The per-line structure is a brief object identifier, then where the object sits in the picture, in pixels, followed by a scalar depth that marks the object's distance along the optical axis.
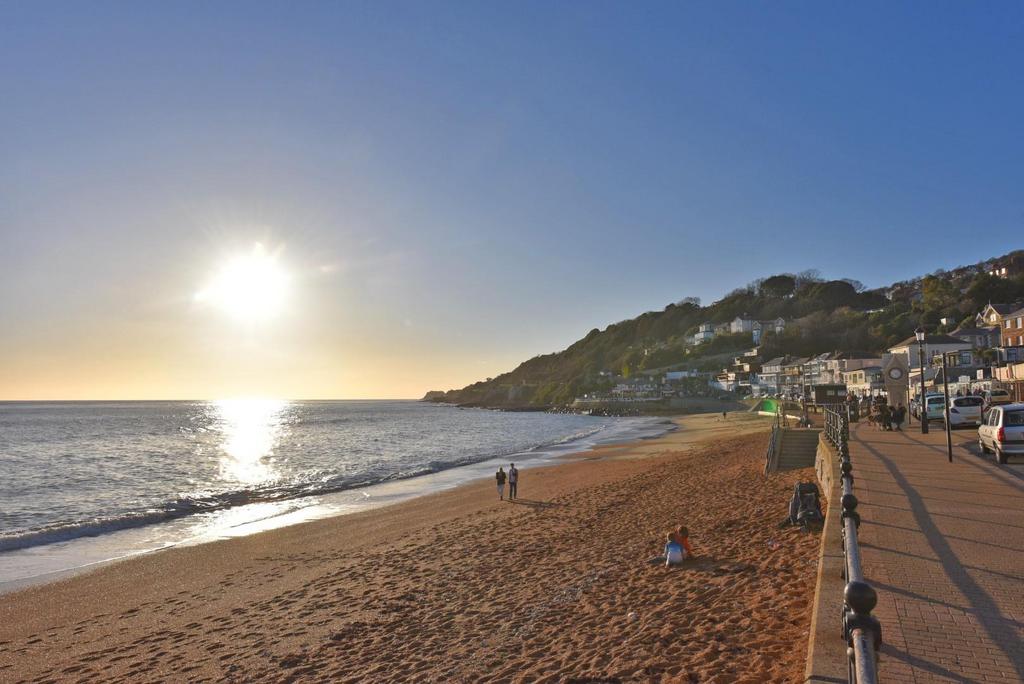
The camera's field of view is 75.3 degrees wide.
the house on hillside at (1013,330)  58.31
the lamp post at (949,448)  15.72
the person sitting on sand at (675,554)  10.37
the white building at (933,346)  67.31
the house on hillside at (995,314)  69.56
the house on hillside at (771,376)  120.19
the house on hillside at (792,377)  108.00
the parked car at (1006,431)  15.06
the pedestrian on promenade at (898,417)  27.69
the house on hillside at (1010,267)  110.97
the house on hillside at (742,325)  190.62
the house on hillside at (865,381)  71.56
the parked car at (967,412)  25.62
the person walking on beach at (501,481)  22.84
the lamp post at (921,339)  19.67
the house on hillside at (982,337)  70.88
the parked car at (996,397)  33.80
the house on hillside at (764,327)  171.88
